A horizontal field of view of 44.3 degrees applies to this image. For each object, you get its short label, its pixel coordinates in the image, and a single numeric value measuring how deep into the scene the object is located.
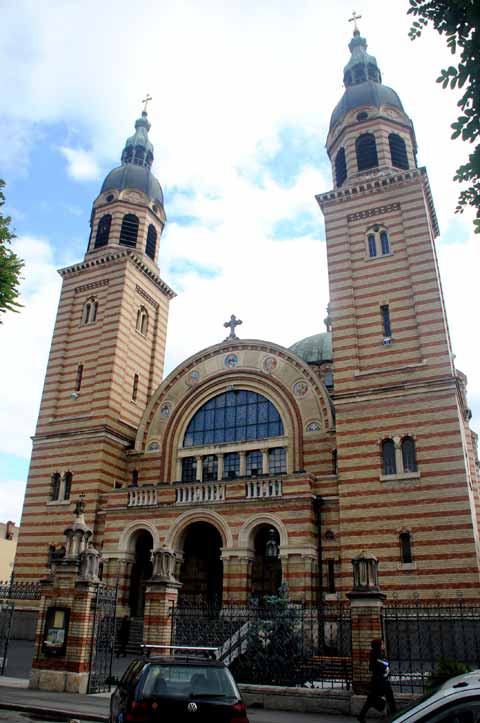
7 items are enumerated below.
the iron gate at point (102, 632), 14.85
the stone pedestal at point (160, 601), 15.52
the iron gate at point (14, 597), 22.07
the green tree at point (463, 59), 8.41
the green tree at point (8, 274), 15.05
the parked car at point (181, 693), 6.92
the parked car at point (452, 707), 3.84
